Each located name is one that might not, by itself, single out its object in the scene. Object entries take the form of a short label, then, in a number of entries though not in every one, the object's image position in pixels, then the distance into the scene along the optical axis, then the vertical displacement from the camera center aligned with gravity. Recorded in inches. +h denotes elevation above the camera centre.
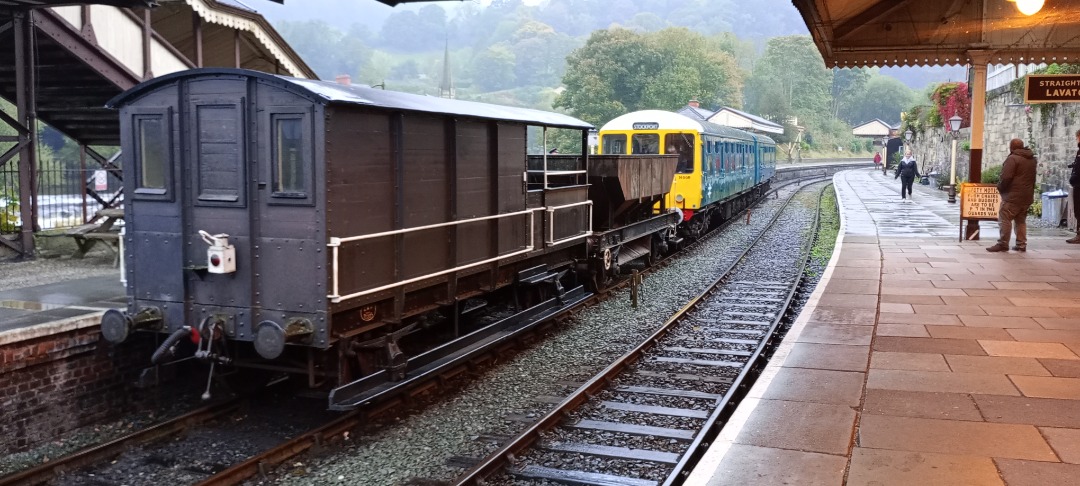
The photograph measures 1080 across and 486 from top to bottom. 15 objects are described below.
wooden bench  472.1 -34.0
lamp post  1096.2 +64.2
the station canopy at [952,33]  529.3 +93.9
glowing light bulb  355.3 +72.4
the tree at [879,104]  4386.8 +372.4
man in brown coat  537.3 -9.5
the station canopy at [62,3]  387.9 +82.0
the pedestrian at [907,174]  1138.5 +0.7
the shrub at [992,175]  940.0 -0.5
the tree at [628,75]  1881.2 +235.4
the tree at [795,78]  3339.1 +392.4
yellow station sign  599.2 -19.1
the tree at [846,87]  4281.5 +452.6
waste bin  710.5 -28.0
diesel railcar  725.9 +23.4
